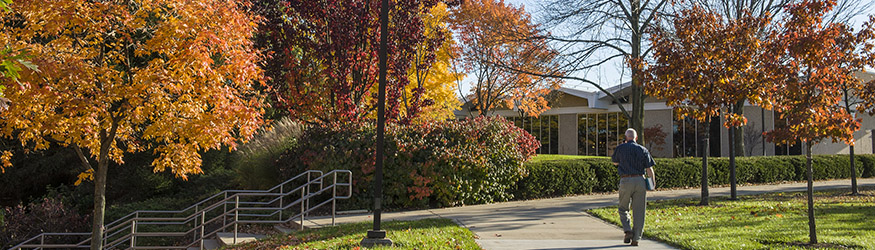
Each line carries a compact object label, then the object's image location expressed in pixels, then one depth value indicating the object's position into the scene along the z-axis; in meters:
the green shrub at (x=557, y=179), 14.34
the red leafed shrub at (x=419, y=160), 12.01
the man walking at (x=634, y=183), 7.79
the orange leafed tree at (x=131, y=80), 7.66
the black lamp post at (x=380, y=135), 7.84
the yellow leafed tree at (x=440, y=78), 24.14
